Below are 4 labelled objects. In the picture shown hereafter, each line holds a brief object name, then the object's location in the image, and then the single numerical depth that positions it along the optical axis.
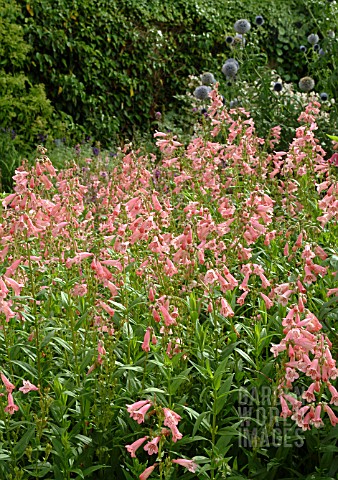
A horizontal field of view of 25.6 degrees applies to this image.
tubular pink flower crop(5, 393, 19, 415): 2.76
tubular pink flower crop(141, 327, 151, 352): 2.75
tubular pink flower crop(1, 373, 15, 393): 2.69
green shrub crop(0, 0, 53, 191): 9.54
